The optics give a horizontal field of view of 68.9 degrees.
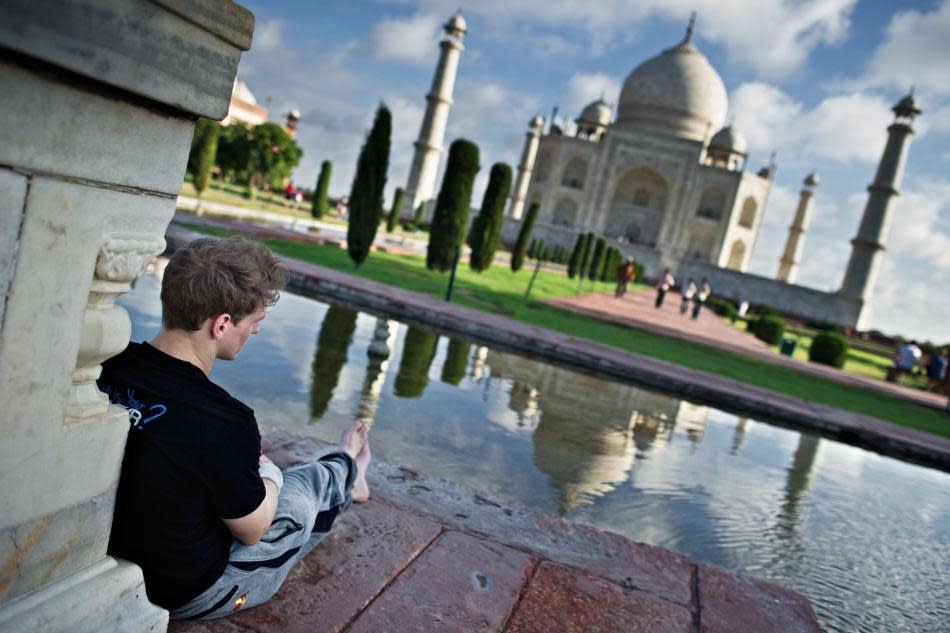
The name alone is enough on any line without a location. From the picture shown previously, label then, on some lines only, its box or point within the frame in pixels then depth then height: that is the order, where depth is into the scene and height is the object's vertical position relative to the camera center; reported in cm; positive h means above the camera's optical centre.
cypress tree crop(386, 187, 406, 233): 2742 +46
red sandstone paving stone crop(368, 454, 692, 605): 215 -87
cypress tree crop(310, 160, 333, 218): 2394 +66
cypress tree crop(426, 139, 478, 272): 1260 +74
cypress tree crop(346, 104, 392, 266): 1162 +70
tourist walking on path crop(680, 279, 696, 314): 1784 +12
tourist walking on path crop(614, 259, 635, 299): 1906 +13
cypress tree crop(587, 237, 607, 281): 2283 +57
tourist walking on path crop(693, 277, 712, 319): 1758 +2
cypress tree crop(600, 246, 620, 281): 2711 +70
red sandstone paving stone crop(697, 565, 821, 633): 197 -85
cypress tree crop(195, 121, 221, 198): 1730 +53
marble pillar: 91 -11
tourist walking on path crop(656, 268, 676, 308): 1783 +18
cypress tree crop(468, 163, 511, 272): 1427 +78
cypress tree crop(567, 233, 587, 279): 2130 +48
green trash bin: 1547 -47
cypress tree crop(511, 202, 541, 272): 1806 +55
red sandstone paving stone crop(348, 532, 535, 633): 162 -87
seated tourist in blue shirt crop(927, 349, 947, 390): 1516 -19
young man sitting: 123 -46
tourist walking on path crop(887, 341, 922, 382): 1501 -19
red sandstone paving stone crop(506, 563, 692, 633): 176 -87
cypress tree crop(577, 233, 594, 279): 2125 +75
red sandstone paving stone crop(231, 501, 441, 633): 154 -89
